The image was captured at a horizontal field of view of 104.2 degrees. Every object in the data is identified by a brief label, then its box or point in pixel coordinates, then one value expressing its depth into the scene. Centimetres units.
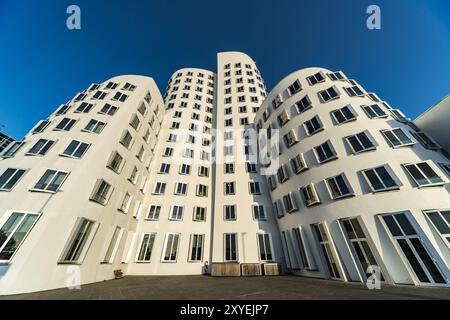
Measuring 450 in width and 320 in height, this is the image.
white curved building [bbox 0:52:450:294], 1093
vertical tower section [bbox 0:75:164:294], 1034
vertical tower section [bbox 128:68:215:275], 1864
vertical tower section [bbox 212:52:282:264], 1911
